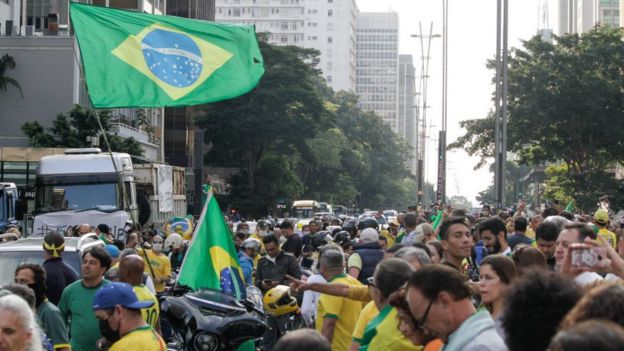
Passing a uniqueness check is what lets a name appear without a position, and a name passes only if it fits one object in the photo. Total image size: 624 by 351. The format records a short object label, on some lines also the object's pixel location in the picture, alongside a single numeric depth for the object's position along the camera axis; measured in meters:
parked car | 12.09
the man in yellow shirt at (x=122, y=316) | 6.79
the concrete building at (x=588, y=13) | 137.25
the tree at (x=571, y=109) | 50.25
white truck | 26.41
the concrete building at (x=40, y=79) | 57.00
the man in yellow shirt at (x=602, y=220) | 15.38
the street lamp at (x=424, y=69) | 94.56
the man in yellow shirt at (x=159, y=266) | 13.92
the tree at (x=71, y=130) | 48.06
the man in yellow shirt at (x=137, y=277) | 9.09
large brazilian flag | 13.90
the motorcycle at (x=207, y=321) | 12.88
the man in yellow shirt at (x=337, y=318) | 8.98
